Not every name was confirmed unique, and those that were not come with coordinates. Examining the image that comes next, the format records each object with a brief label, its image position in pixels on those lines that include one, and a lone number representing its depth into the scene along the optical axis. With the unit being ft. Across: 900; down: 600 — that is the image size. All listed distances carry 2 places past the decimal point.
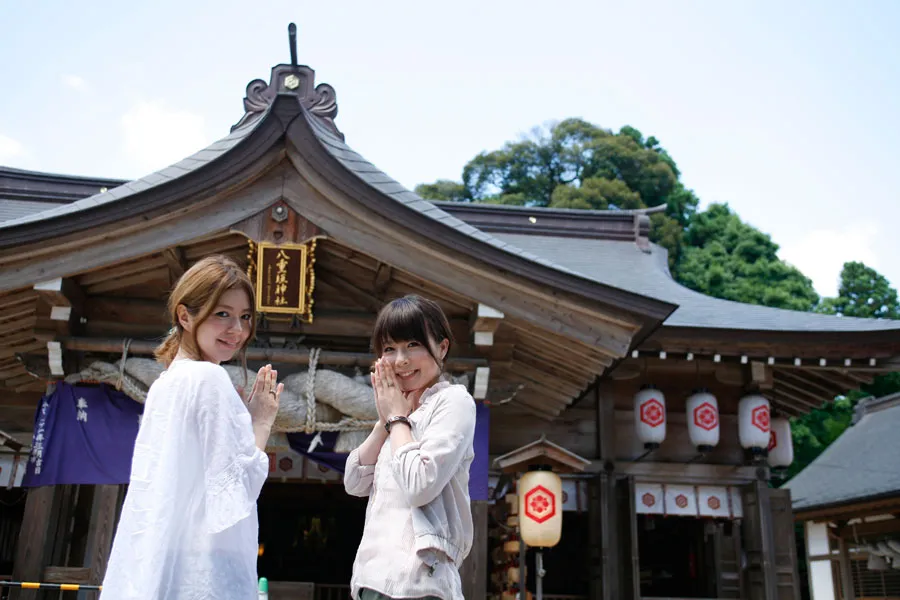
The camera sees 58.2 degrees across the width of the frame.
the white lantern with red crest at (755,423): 31.01
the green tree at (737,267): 90.38
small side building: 47.91
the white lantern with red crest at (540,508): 26.27
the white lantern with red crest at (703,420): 30.86
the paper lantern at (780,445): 33.71
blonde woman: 7.16
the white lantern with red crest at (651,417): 30.63
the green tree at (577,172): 107.86
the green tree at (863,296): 90.89
